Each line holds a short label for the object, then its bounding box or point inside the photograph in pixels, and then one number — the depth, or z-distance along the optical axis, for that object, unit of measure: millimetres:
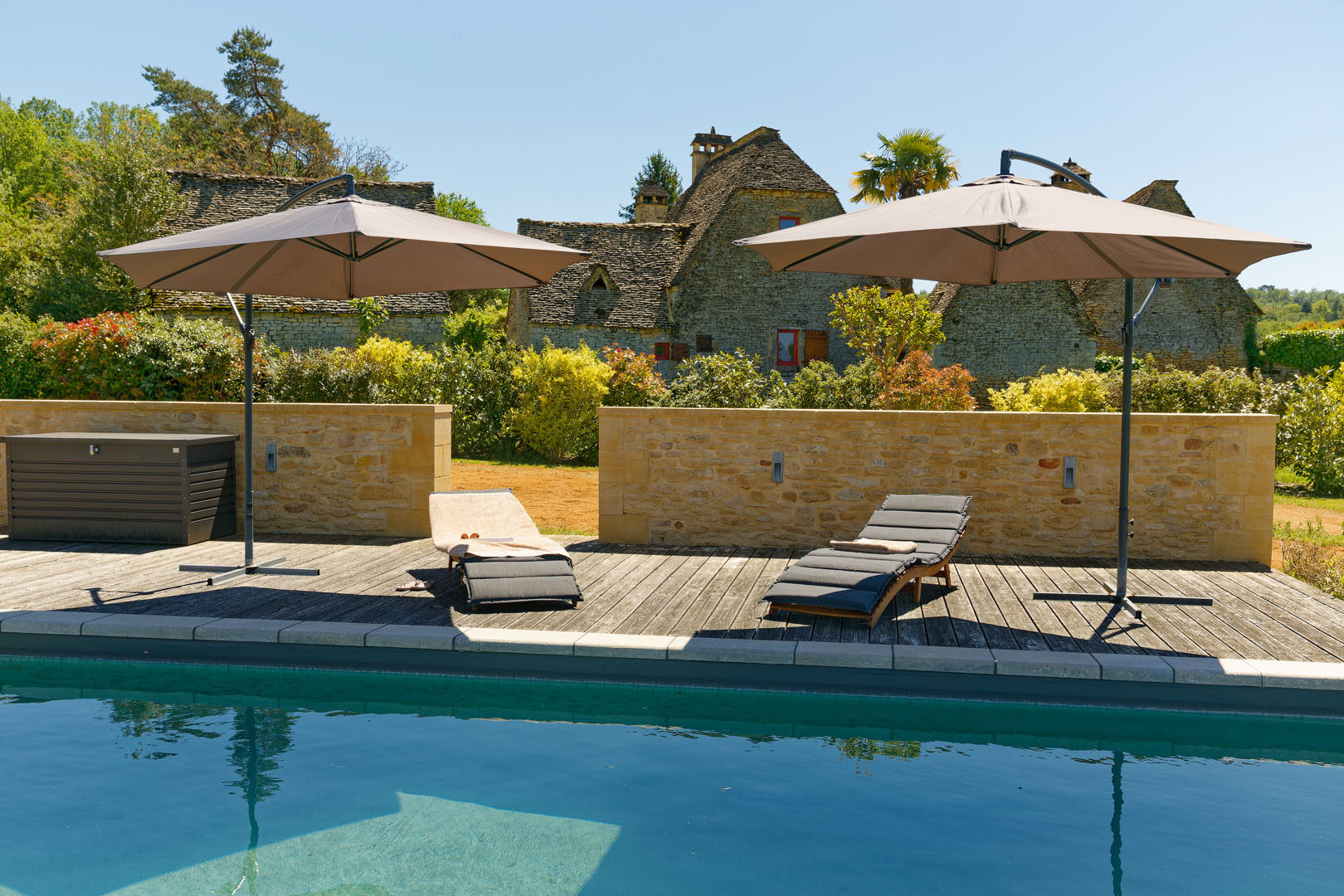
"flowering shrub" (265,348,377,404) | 15531
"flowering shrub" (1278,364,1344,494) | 14930
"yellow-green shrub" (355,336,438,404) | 18250
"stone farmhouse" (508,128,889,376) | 27172
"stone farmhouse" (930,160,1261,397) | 27453
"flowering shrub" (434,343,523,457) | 19281
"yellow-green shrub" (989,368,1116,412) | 17281
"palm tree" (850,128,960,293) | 28750
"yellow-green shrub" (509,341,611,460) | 18703
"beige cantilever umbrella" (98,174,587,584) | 5840
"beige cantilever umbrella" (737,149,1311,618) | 5055
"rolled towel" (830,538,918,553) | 6223
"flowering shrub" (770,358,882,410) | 17578
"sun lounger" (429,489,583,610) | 5926
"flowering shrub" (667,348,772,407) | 16969
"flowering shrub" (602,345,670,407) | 19312
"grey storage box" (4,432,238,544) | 7926
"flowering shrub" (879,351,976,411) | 17500
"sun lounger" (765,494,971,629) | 5465
